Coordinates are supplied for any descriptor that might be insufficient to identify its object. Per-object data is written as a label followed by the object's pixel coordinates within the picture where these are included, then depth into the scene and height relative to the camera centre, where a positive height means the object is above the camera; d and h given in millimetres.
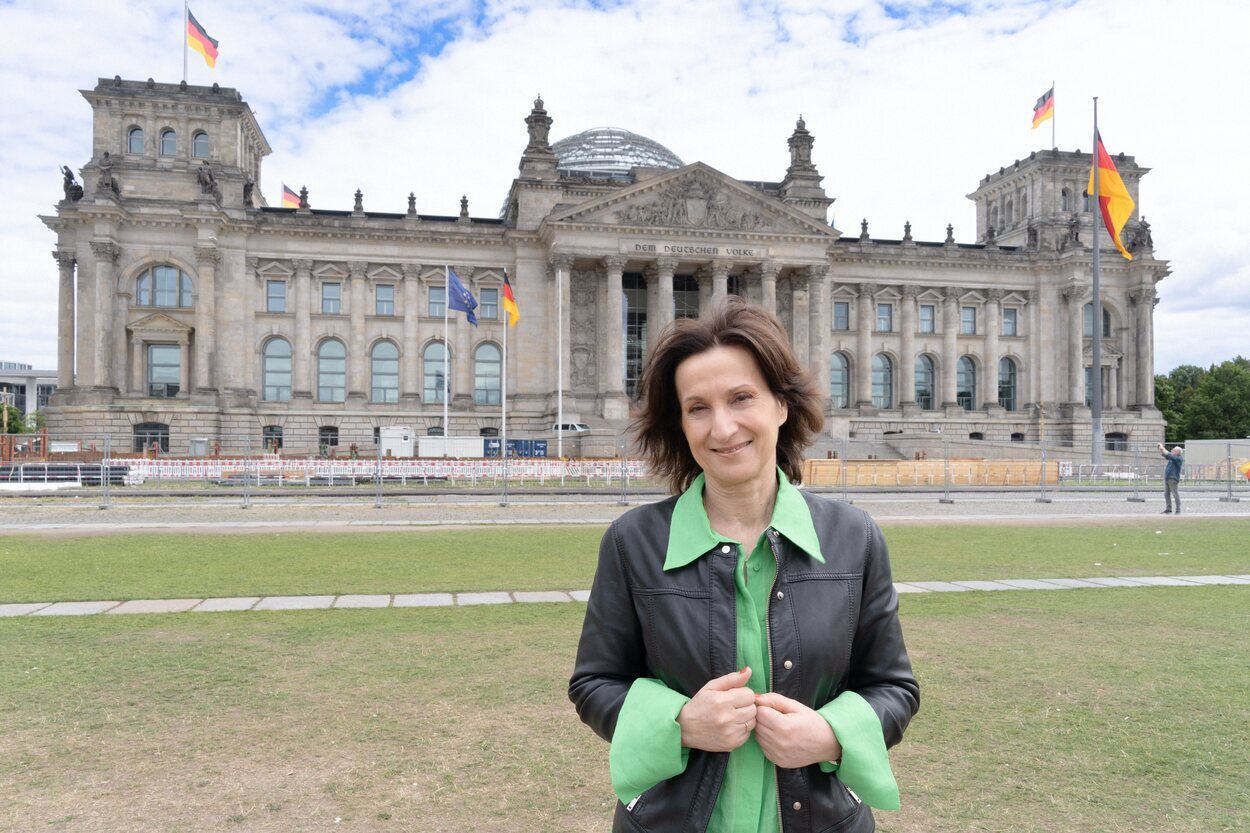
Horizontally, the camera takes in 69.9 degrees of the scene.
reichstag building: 57875 +9935
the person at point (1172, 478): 26188 -1211
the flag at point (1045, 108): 61344 +22653
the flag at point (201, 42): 56638 +24850
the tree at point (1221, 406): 86750 +3051
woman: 2496 -602
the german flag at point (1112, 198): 39656 +10728
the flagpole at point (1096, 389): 47031 +2695
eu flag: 47156 +7207
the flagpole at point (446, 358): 47694 +4785
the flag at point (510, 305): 49156 +7199
